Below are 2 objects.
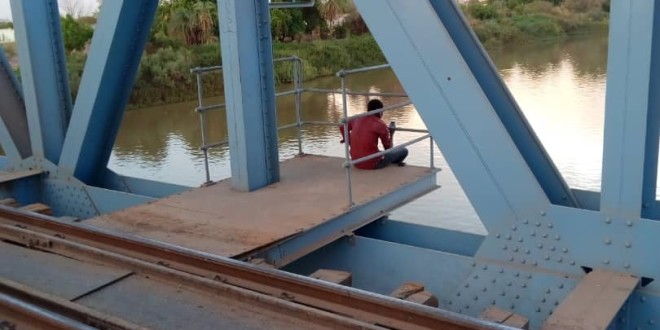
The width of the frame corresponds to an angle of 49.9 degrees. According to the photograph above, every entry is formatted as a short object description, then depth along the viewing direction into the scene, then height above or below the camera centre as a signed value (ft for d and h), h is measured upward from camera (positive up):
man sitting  21.91 -3.70
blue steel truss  12.18 -3.04
